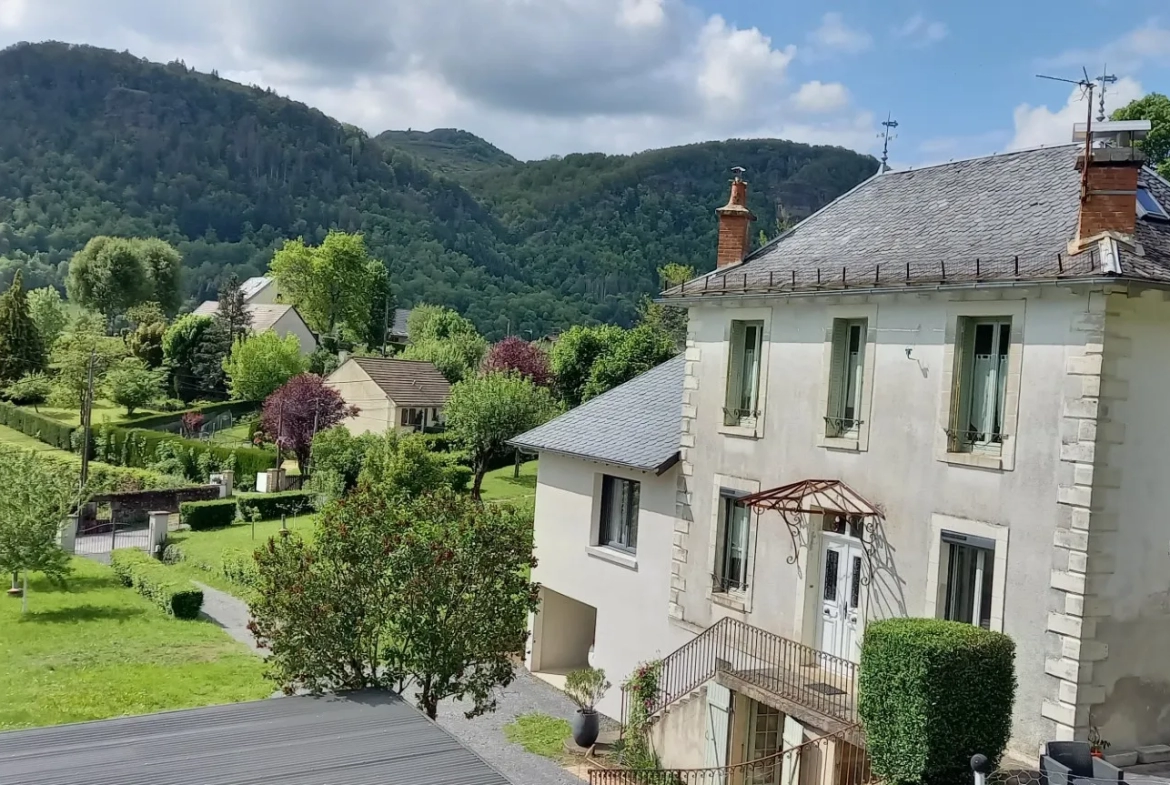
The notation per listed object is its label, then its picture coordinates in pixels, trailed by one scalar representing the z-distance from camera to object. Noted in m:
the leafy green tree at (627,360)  48.09
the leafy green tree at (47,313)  79.69
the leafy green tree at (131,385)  60.22
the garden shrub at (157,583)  26.00
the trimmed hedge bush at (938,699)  10.99
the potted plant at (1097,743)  11.76
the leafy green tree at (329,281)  96.50
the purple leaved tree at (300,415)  46.69
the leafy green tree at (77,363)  61.78
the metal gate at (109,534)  35.94
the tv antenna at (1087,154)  12.31
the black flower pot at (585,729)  17.77
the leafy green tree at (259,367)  62.91
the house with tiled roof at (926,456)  11.91
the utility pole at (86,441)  43.47
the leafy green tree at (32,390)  63.44
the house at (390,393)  56.00
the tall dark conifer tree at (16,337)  67.25
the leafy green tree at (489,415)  41.62
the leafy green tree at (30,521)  26.22
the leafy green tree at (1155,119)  32.50
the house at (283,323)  82.38
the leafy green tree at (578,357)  52.22
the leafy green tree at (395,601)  13.99
